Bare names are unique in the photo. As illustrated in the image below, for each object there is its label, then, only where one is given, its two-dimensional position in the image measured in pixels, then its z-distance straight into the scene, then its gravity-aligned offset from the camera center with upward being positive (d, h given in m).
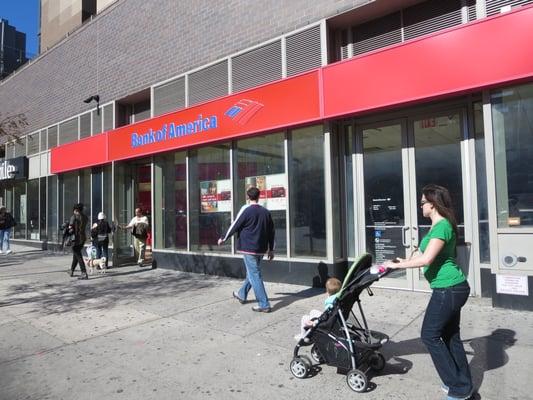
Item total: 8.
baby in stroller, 4.16 -0.95
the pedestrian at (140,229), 11.51 -0.29
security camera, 13.53 +3.58
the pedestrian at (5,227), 15.35 -0.20
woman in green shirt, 3.44 -0.66
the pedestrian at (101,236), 10.98 -0.42
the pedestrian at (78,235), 9.86 -0.35
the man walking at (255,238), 6.46 -0.34
